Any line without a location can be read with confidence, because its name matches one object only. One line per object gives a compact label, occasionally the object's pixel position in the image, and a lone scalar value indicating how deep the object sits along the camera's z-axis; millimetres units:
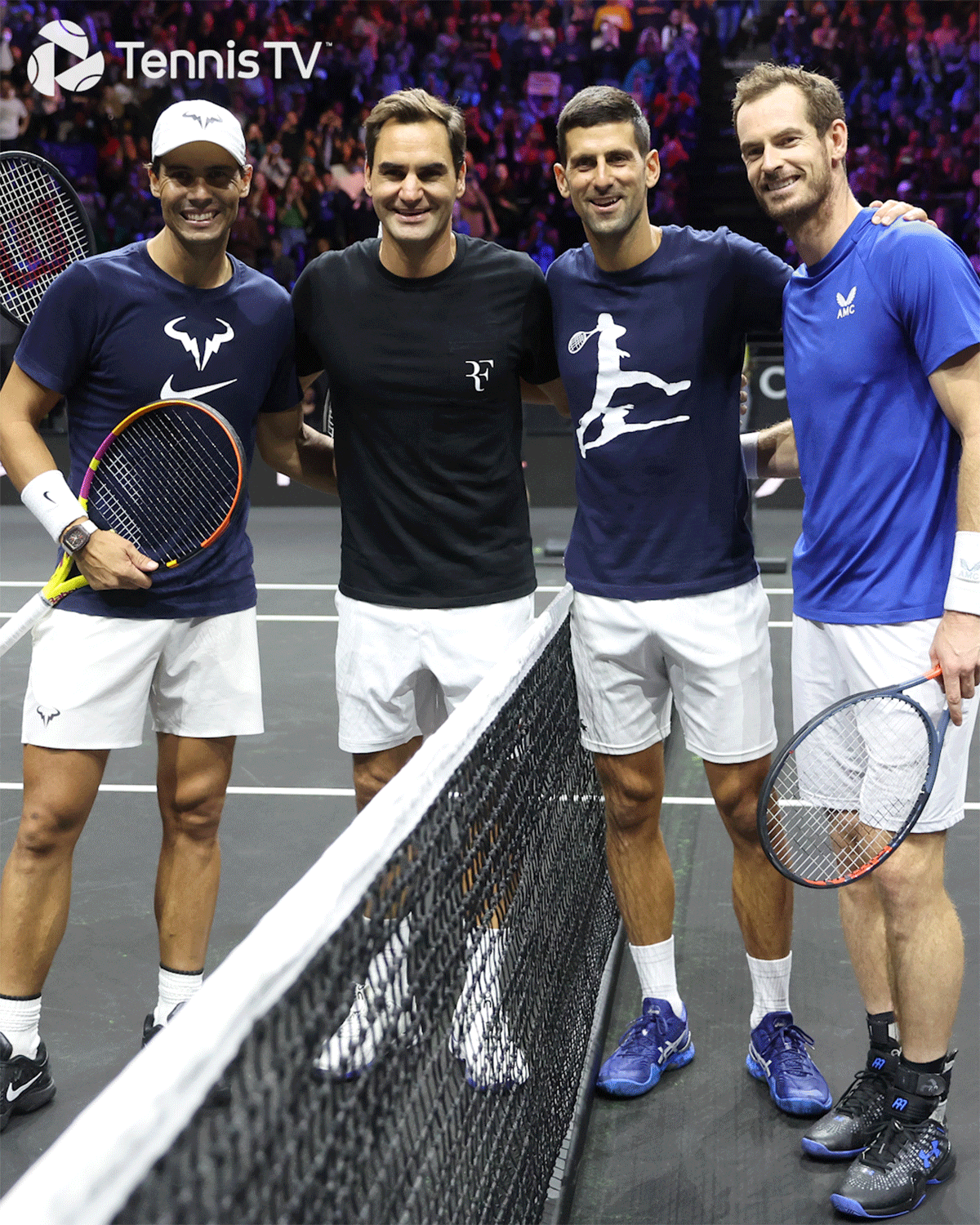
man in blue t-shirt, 2242
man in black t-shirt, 2744
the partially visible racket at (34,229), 3385
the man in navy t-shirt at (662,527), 2676
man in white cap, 2676
